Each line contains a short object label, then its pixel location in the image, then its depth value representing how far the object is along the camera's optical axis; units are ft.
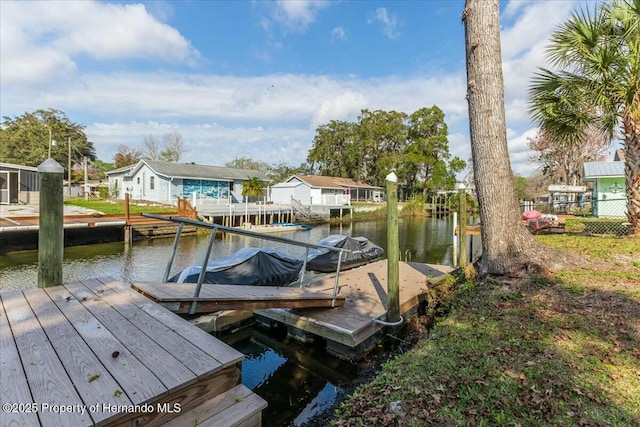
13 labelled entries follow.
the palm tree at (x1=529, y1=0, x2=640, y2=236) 23.54
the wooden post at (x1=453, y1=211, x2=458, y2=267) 34.91
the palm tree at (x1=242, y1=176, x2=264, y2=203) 99.81
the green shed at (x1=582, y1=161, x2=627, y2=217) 53.78
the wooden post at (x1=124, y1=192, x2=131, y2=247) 52.06
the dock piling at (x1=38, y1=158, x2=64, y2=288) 10.61
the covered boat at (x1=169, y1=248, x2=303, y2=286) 21.76
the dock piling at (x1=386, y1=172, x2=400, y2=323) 16.11
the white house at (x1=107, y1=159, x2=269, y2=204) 89.92
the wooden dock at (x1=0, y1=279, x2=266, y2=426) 5.48
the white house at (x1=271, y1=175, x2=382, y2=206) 114.01
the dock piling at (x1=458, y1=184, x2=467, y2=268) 26.36
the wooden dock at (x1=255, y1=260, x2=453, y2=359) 16.17
